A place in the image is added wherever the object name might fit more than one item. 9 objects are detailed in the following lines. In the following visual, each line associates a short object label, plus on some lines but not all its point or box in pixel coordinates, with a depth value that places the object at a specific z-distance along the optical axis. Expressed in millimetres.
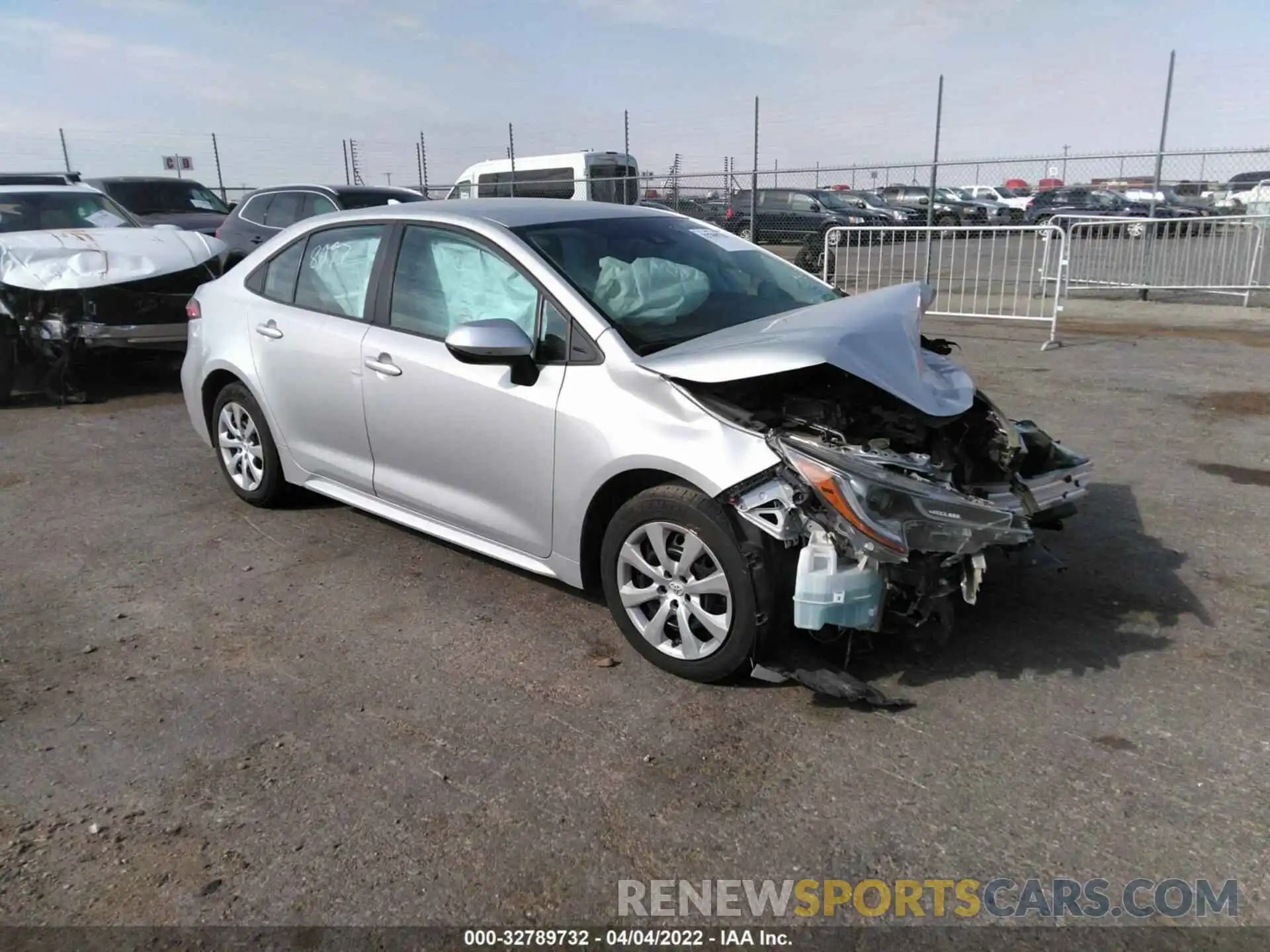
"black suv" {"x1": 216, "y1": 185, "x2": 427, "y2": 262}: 11664
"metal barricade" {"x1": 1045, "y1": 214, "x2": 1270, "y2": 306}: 12680
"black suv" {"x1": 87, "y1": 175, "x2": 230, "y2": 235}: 14117
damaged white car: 8078
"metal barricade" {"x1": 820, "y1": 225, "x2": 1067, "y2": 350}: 11383
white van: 19922
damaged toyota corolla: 3250
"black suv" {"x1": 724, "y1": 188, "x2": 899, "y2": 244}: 21125
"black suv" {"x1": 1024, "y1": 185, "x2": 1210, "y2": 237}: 19956
